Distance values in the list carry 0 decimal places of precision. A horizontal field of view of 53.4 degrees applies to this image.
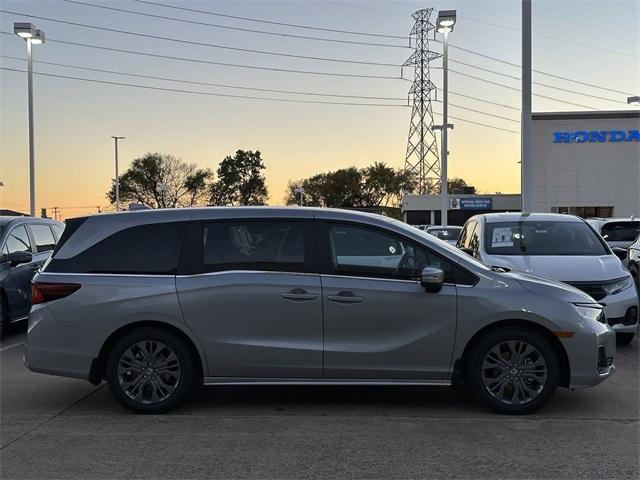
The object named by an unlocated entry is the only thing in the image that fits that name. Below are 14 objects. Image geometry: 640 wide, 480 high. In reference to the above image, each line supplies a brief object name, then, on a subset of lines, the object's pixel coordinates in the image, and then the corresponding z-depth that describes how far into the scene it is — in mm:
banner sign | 51500
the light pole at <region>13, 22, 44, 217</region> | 21938
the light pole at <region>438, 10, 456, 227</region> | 25138
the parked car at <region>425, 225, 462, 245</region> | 21312
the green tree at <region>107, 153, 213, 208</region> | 60281
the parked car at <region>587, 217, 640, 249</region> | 14438
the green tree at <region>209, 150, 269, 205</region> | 74719
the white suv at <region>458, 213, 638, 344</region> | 7688
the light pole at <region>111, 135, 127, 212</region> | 47294
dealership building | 40000
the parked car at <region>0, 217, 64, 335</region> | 8812
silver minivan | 5273
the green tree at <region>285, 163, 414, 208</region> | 69688
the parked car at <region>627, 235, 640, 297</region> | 11612
